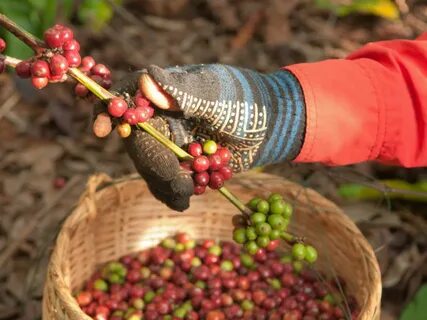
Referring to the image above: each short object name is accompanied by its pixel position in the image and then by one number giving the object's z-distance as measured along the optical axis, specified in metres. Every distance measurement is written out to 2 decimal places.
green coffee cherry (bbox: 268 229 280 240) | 1.46
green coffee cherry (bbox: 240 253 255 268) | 2.16
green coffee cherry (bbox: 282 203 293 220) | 1.51
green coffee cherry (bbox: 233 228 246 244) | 1.50
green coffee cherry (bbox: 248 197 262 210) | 1.53
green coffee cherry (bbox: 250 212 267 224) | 1.48
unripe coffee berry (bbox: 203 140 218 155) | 1.44
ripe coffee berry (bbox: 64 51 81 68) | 1.21
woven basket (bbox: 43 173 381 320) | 1.81
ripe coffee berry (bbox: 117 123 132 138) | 1.31
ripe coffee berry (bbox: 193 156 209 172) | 1.40
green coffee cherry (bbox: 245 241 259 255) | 1.48
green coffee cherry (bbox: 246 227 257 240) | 1.48
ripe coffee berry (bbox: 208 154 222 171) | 1.41
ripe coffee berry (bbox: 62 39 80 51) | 1.22
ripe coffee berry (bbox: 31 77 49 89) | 1.19
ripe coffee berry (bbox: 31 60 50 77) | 1.18
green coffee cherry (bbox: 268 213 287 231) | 1.47
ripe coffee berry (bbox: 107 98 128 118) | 1.27
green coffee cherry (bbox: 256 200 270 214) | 1.50
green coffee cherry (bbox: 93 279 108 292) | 2.06
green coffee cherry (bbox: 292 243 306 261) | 1.55
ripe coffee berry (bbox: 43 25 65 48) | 1.21
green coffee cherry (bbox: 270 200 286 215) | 1.49
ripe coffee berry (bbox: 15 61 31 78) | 1.20
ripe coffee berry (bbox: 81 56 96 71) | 1.33
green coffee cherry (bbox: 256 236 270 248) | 1.46
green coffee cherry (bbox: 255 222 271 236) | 1.46
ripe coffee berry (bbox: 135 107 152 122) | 1.30
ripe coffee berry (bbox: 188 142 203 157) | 1.43
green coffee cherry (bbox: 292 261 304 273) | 2.16
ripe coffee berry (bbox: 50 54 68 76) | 1.18
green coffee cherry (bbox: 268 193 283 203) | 1.52
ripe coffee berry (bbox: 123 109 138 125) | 1.29
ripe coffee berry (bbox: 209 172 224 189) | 1.40
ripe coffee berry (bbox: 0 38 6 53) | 1.24
